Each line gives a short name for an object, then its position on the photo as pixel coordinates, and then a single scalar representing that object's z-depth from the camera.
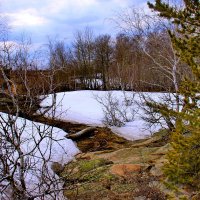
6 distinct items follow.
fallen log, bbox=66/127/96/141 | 16.92
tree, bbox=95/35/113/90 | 45.51
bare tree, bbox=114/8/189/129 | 18.58
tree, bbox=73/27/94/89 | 45.38
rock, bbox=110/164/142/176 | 10.50
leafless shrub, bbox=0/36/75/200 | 6.70
